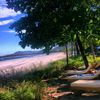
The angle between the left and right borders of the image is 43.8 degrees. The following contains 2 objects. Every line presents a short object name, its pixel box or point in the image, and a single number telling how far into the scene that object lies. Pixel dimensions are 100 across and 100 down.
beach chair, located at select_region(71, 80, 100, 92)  3.82
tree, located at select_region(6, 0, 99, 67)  7.43
